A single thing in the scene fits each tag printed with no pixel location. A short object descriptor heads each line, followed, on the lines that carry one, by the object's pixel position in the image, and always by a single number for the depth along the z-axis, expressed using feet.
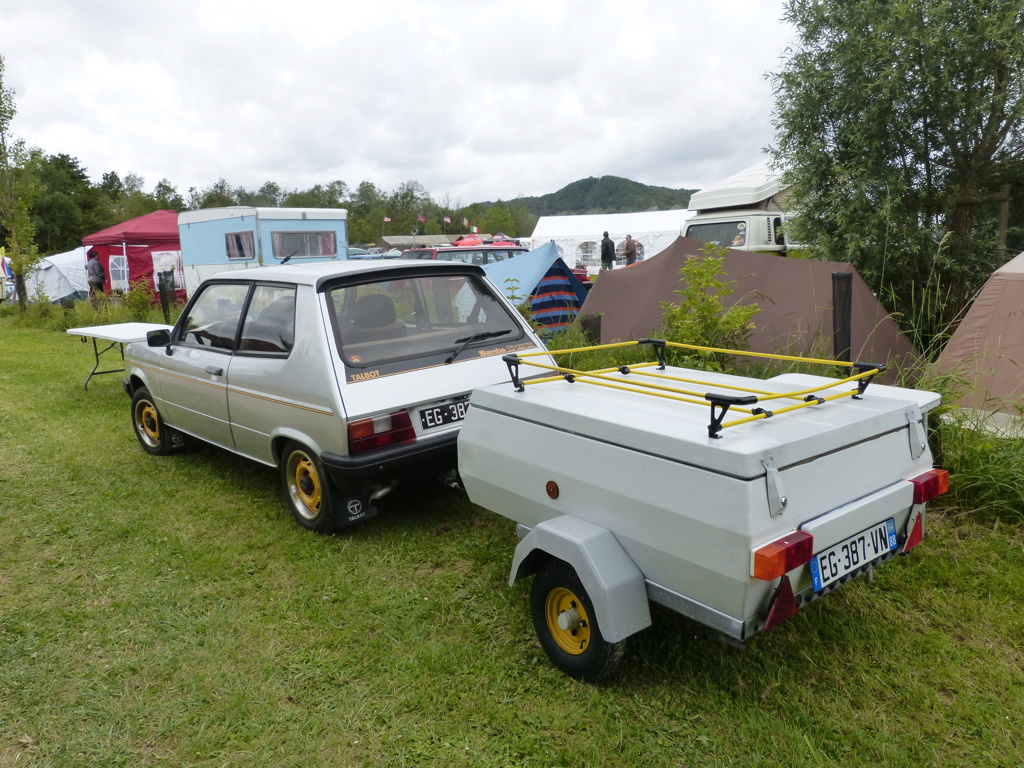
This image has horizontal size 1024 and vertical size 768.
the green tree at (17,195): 54.54
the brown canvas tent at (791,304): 21.20
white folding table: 24.49
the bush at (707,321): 19.49
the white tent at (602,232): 76.59
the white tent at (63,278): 72.49
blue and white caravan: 54.19
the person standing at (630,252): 67.78
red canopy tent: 66.95
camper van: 41.27
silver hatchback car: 13.08
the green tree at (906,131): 24.12
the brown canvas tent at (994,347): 16.53
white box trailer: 7.57
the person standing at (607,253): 64.49
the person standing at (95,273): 58.49
